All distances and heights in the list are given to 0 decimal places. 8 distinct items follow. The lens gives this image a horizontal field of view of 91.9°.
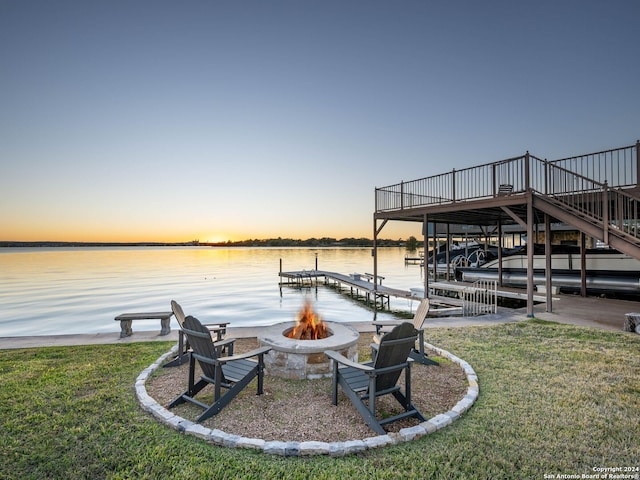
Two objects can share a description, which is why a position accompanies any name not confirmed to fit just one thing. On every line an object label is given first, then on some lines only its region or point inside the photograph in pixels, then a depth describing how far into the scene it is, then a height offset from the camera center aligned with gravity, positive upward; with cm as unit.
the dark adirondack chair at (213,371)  337 -154
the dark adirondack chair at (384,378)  309 -147
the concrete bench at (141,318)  697 -176
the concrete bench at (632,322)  684 -183
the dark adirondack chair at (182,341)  484 -157
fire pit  447 -161
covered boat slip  782 +159
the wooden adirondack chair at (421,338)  500 -159
